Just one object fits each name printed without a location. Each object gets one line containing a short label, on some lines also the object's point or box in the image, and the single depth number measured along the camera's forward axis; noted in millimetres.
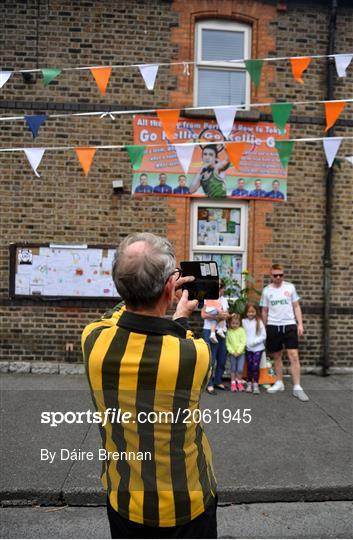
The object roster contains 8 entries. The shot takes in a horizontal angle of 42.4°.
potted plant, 6781
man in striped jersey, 1591
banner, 7293
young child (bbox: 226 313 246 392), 6454
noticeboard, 7223
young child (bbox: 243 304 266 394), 6480
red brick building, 7242
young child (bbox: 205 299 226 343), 6484
